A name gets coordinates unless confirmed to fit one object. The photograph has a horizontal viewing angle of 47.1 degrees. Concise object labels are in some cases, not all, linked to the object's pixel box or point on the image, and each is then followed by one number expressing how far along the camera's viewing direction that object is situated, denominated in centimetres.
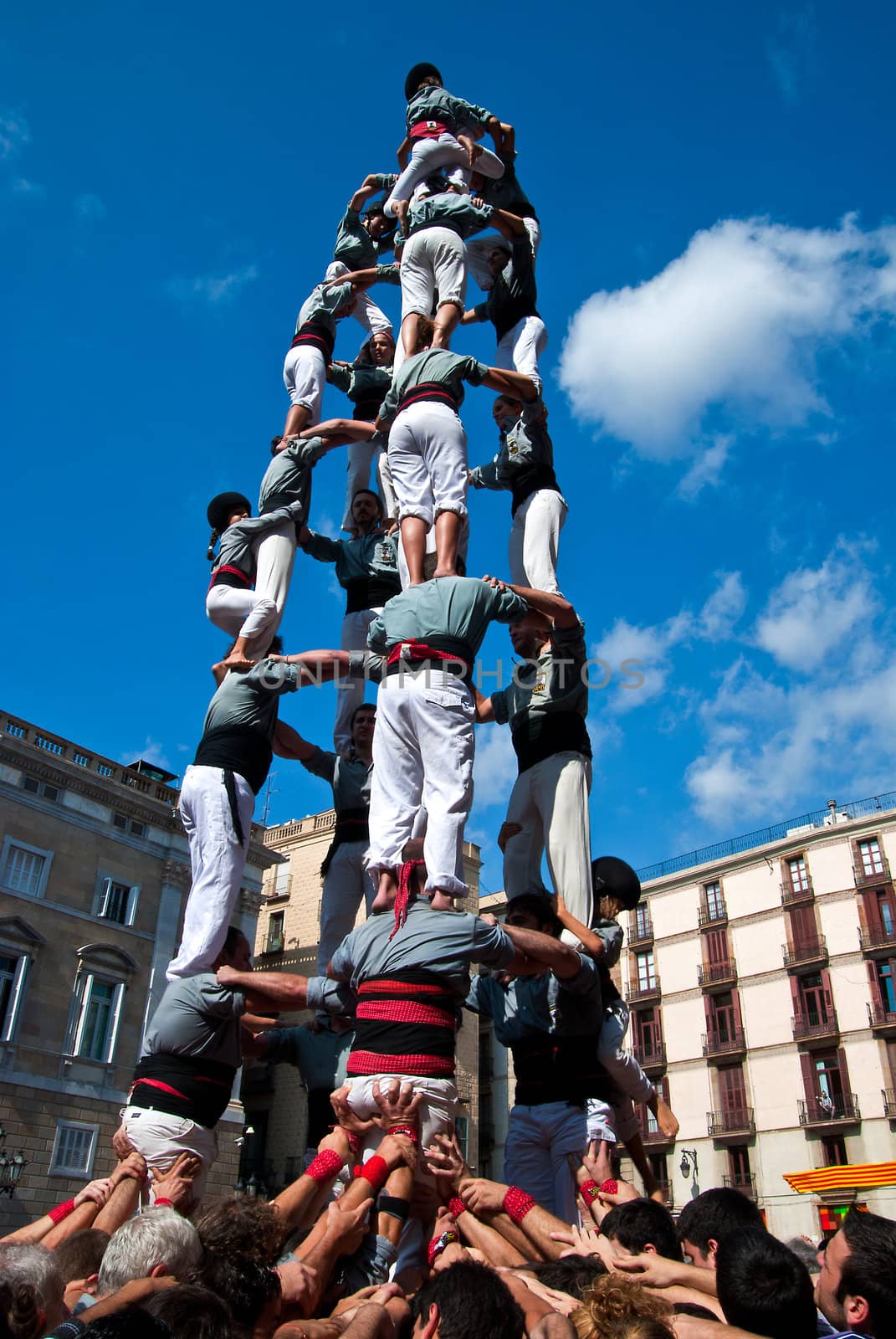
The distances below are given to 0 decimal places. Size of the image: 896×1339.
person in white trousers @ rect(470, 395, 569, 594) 861
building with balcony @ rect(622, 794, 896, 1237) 3619
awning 2681
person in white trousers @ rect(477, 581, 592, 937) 711
